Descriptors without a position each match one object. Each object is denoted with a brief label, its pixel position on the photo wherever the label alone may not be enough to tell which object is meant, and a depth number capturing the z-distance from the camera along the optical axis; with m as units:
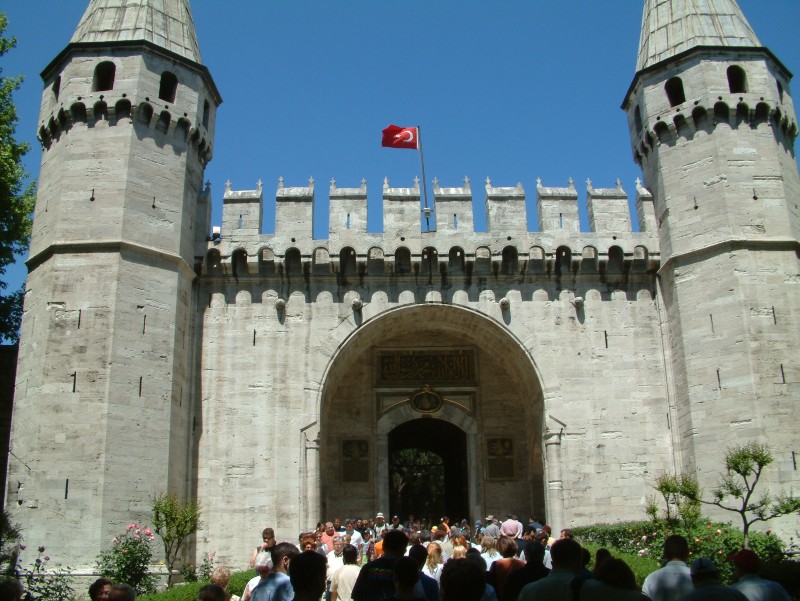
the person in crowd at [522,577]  6.02
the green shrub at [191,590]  10.27
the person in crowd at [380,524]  15.74
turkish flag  19.91
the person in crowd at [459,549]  8.95
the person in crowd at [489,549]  9.66
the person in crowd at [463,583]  4.17
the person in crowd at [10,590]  4.42
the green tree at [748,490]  13.39
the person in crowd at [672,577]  6.00
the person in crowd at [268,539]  8.28
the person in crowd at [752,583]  5.62
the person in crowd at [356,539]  12.88
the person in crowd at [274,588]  6.09
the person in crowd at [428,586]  5.41
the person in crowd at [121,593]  4.76
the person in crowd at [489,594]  5.34
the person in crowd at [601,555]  5.41
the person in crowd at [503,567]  6.50
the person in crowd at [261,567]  6.98
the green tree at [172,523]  14.17
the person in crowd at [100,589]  5.25
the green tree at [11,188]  19.33
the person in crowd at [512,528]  13.93
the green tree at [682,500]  13.65
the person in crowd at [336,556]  9.43
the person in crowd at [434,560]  8.94
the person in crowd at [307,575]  4.56
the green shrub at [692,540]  11.95
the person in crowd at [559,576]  5.07
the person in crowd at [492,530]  14.05
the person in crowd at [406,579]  4.56
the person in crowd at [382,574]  5.54
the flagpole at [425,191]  19.56
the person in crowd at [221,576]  6.62
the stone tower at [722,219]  15.41
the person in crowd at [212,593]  5.03
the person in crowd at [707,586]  4.89
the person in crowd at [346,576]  7.26
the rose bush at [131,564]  13.10
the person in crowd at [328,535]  12.27
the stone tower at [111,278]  14.42
